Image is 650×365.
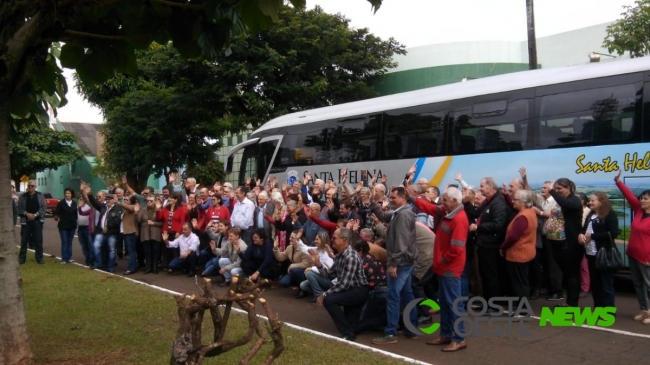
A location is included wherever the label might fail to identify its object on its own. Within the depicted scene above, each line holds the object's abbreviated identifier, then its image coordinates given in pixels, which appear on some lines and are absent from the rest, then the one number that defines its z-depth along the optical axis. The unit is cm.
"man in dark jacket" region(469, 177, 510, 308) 881
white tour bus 1054
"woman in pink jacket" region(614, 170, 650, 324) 776
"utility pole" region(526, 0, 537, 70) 1657
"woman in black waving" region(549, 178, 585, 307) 840
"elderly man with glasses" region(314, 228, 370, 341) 745
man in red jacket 685
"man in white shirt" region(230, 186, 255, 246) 1249
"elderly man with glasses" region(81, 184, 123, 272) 1347
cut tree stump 410
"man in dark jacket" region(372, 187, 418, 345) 716
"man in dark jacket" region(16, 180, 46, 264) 1443
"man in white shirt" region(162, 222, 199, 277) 1268
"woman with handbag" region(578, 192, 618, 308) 804
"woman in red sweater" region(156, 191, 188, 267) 1307
